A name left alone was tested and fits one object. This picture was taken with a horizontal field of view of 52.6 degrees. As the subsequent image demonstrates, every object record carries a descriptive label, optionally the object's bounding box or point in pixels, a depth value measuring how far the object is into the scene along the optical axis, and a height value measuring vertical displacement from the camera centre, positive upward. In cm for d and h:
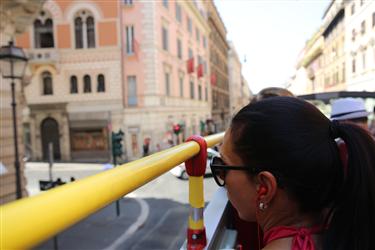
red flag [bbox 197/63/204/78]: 3509 +391
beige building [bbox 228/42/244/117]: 6981 +656
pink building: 2394 +290
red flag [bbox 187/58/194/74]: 3138 +397
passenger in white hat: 301 -3
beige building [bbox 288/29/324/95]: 5042 +735
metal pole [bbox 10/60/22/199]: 802 -89
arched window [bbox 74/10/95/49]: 2389 +554
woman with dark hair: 95 -17
